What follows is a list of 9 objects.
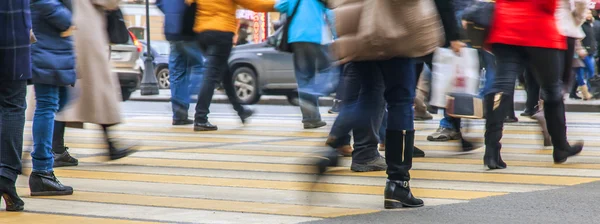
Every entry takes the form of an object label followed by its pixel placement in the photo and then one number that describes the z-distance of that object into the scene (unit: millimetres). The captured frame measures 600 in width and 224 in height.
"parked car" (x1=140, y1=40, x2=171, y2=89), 32188
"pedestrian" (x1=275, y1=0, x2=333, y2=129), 11930
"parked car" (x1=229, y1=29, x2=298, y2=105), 21312
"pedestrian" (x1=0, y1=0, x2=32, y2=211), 6234
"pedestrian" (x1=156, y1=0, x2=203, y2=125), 12953
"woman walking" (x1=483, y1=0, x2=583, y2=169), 8039
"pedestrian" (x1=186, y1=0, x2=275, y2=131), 11219
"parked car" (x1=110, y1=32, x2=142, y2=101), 21391
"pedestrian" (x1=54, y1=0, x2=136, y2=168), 8094
